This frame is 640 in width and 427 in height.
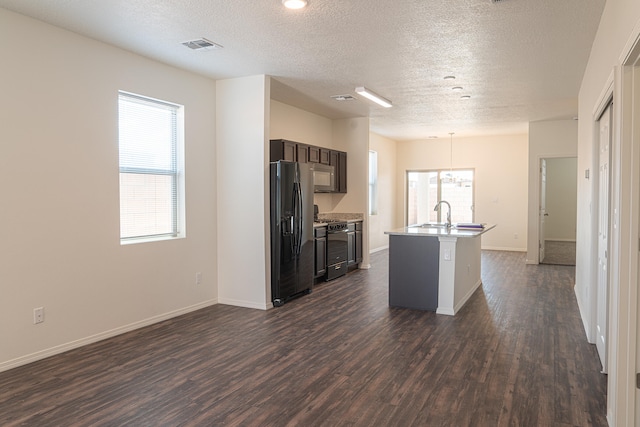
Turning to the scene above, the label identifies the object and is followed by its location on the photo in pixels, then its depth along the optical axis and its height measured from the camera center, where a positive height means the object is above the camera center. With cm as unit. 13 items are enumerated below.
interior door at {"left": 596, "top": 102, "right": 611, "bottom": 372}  325 -29
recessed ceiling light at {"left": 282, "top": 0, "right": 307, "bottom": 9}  320 +145
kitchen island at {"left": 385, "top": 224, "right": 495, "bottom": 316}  492 -77
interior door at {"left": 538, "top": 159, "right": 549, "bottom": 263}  852 -20
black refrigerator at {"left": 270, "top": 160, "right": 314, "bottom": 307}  525 -32
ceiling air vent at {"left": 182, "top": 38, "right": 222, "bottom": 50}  398 +145
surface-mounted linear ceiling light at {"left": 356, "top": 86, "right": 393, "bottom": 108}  560 +142
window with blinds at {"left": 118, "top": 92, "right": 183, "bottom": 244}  437 +35
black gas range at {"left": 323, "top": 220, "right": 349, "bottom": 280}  679 -74
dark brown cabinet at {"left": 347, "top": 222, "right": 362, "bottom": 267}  746 -73
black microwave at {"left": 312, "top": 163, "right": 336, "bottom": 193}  688 +38
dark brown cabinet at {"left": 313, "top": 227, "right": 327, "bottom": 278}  643 -72
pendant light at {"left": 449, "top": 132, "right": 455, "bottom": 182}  1096 +113
